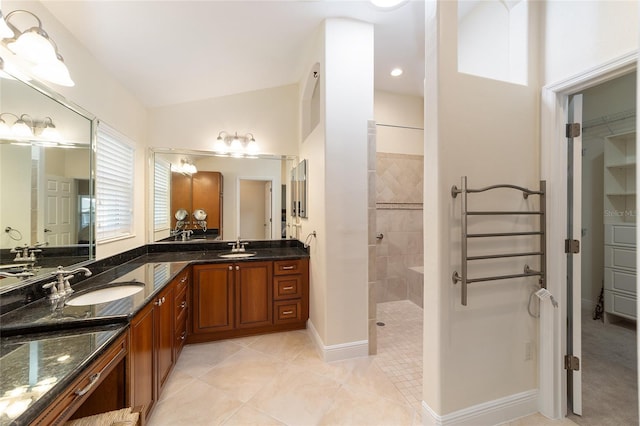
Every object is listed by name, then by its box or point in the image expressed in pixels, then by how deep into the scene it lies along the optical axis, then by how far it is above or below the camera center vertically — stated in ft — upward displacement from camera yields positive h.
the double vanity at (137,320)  2.97 -1.84
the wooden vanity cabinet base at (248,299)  8.70 -2.97
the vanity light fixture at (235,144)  10.74 +2.91
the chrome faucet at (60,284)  5.04 -1.40
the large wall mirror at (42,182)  4.52 +0.65
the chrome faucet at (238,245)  10.67 -1.31
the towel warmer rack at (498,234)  4.92 -0.41
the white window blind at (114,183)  7.39 +0.94
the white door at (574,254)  5.58 -0.86
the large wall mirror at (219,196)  10.37 +0.72
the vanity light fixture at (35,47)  4.06 +2.66
